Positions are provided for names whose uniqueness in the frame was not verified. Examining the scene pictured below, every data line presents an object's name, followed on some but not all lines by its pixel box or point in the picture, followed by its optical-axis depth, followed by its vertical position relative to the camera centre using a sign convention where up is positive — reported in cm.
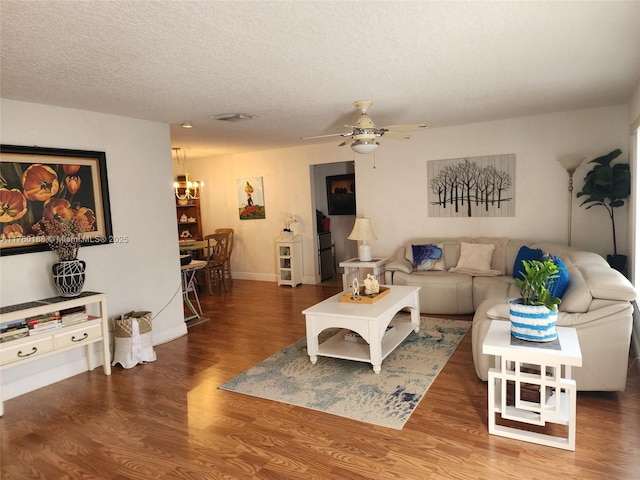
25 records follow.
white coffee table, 342 -98
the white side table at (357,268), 570 -87
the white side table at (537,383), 235 -107
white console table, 307 -90
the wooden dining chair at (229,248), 746 -66
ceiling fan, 380 +65
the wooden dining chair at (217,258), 691 -76
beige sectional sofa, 277 -84
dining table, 697 -56
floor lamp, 475 +34
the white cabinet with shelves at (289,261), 716 -90
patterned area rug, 292 -136
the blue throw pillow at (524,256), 450 -63
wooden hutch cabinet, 821 -14
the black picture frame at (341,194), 769 +20
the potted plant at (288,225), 725 -29
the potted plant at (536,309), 248 -65
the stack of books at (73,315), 342 -78
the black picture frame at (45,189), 334 +25
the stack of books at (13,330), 306 -78
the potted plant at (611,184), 442 +9
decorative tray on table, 384 -84
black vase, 345 -47
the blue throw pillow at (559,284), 315 -65
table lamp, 575 -39
